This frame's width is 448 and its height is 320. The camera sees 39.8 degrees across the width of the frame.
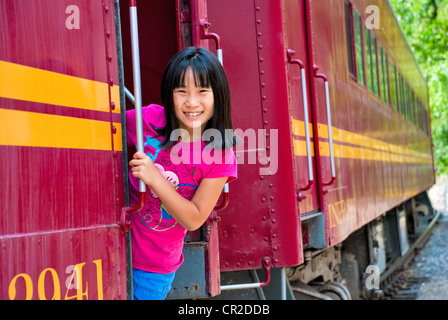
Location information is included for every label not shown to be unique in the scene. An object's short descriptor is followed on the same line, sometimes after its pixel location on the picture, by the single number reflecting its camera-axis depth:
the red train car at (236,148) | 1.79
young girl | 2.17
